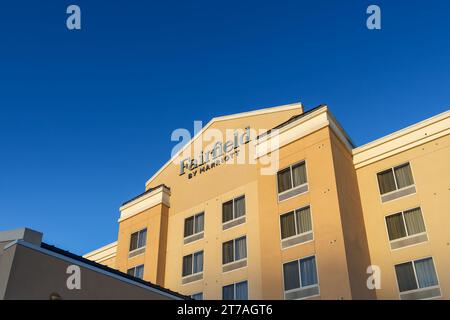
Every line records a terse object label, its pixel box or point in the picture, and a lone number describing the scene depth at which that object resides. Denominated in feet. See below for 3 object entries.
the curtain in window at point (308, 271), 72.18
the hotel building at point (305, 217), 72.28
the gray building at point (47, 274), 44.11
